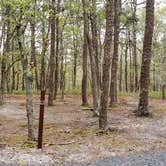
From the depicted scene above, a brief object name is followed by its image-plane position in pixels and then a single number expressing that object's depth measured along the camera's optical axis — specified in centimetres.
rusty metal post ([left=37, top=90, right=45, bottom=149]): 625
